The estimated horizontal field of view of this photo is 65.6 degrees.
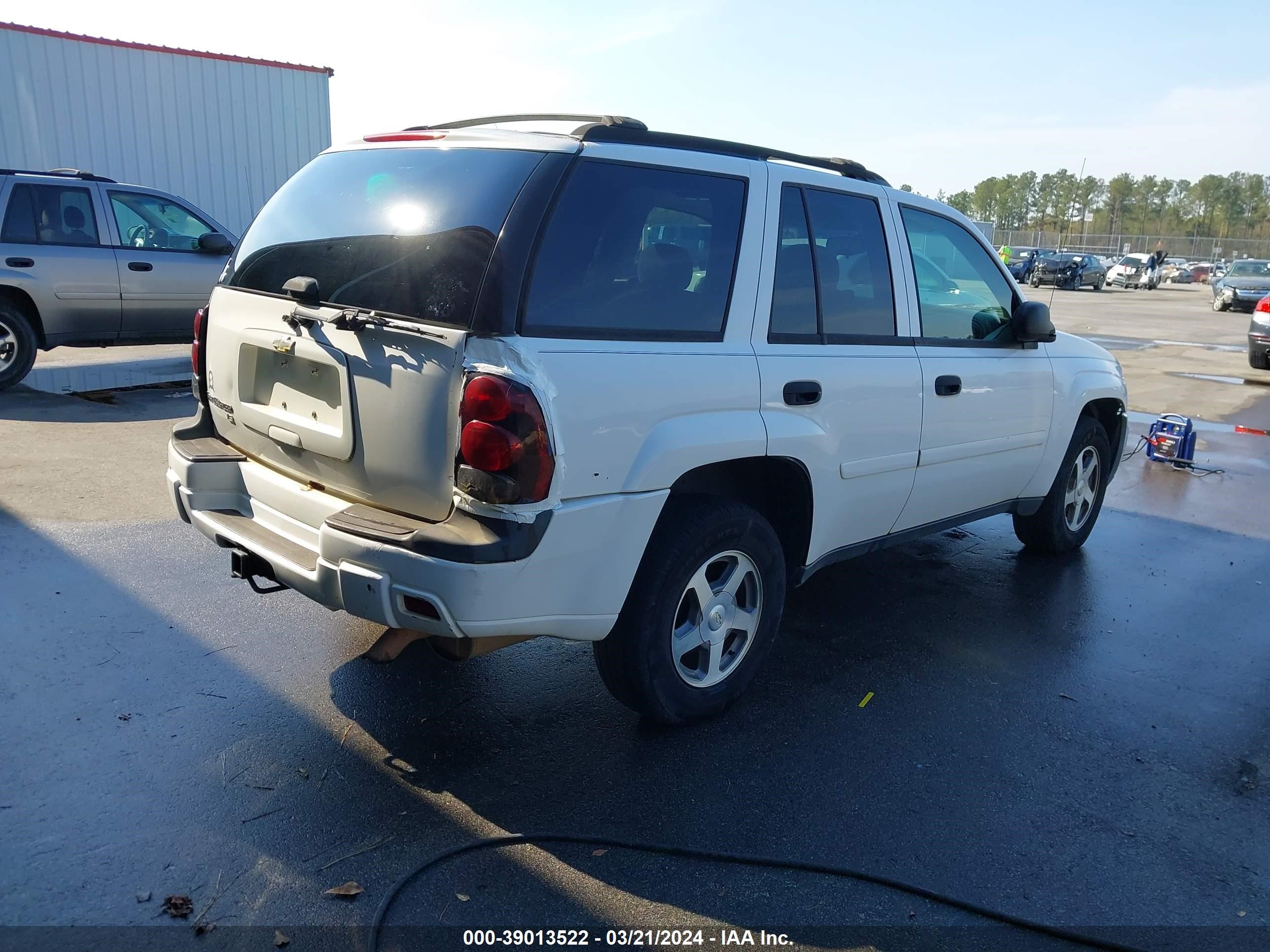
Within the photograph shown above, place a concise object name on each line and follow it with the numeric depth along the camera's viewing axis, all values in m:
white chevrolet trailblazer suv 2.84
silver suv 9.38
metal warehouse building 14.75
